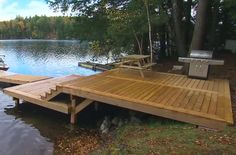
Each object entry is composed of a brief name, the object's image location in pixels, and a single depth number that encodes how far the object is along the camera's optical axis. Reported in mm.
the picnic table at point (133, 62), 8719
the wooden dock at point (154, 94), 5422
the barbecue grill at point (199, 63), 8271
